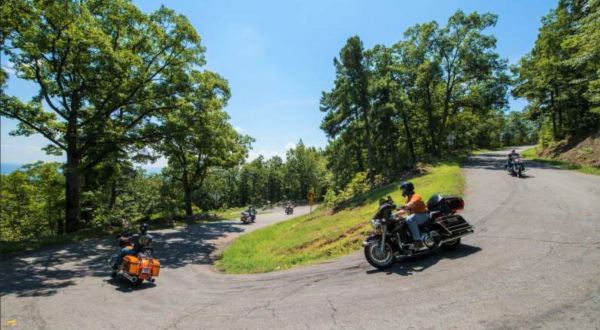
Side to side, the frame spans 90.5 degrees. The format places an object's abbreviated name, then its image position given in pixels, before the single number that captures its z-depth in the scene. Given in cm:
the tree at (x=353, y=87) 2547
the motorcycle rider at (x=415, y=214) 691
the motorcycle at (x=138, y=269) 805
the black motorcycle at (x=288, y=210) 4175
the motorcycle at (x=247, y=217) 3034
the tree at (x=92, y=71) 1395
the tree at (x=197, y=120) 1816
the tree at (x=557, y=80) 2675
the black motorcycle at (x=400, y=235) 696
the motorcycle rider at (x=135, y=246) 880
